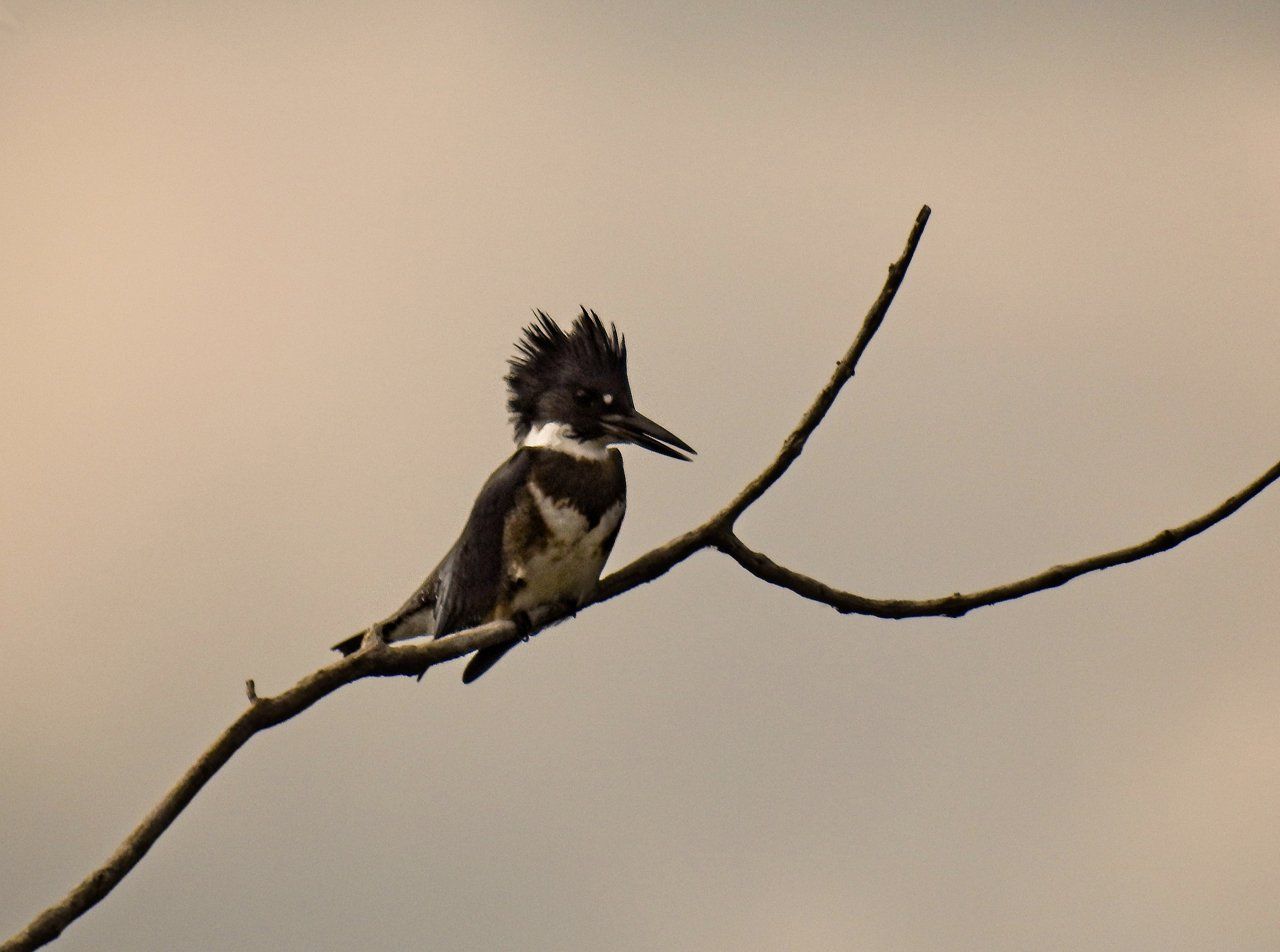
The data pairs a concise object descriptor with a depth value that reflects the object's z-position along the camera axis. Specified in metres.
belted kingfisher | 10.67
